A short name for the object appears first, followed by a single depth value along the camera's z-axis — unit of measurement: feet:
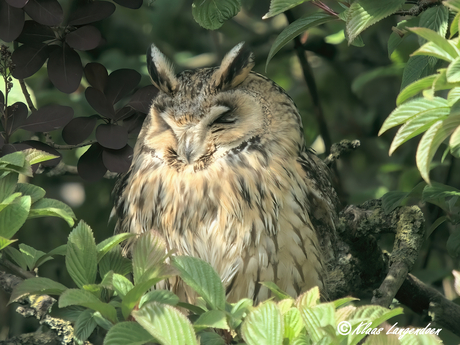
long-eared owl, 19.80
